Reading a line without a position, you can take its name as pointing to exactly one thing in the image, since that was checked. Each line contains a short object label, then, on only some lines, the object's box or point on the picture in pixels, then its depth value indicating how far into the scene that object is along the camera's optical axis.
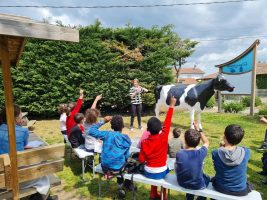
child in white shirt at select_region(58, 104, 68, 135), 5.08
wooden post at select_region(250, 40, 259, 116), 9.30
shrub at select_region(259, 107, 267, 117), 9.46
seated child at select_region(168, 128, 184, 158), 3.59
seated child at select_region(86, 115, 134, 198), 2.98
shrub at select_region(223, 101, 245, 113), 11.68
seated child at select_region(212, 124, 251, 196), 2.39
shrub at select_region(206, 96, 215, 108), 15.26
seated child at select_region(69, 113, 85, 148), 4.00
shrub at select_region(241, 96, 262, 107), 14.26
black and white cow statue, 6.32
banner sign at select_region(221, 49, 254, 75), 9.57
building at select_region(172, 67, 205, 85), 73.34
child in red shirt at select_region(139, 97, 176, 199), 2.81
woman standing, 6.89
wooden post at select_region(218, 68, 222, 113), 10.35
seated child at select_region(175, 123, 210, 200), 2.51
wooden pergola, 1.84
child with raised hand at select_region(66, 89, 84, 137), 4.32
